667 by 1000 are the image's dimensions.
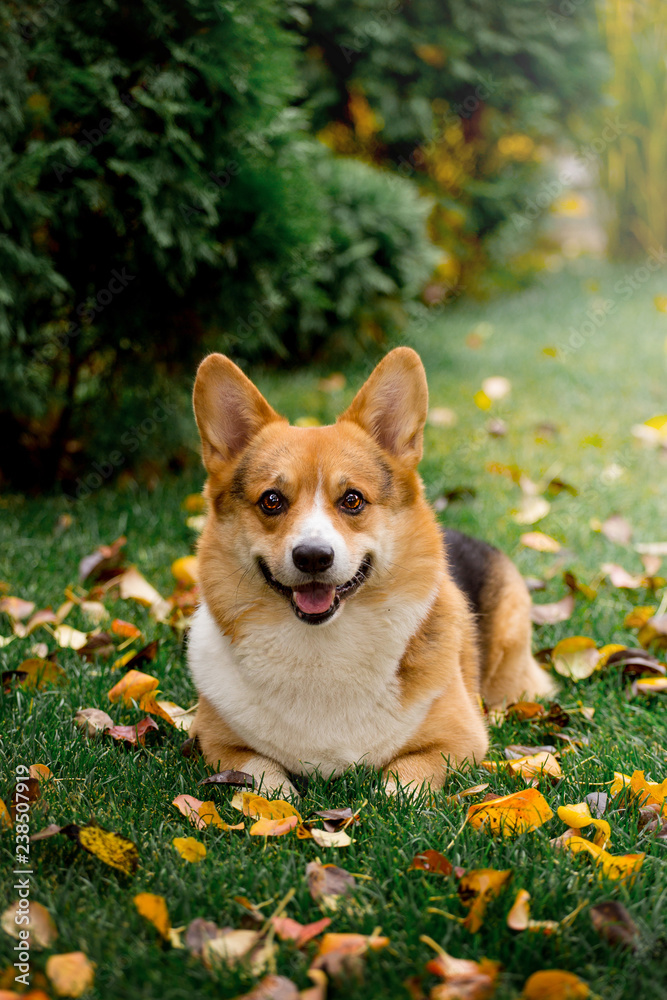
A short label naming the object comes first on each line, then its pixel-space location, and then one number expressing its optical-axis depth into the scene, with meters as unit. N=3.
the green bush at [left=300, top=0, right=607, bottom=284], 8.04
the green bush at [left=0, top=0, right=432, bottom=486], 4.22
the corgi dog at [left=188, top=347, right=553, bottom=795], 2.38
